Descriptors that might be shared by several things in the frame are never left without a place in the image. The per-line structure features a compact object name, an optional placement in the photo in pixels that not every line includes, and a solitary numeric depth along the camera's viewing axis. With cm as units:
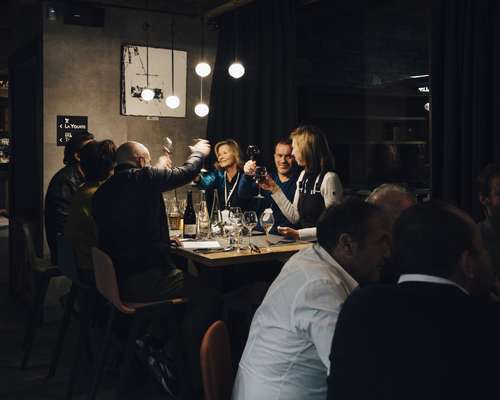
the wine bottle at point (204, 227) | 428
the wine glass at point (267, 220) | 388
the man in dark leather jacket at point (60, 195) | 452
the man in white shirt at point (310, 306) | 175
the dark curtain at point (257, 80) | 532
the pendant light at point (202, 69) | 558
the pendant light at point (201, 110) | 575
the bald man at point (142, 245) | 343
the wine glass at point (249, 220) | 384
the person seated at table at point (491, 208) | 271
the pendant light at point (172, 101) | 558
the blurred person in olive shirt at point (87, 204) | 375
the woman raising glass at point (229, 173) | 530
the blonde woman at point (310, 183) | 431
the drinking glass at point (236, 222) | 383
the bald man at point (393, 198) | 286
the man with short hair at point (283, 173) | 465
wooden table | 353
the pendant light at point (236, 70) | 523
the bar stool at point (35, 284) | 418
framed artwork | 564
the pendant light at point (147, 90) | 555
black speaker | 531
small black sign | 534
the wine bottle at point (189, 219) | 430
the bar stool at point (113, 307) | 317
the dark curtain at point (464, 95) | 338
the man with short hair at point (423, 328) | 130
